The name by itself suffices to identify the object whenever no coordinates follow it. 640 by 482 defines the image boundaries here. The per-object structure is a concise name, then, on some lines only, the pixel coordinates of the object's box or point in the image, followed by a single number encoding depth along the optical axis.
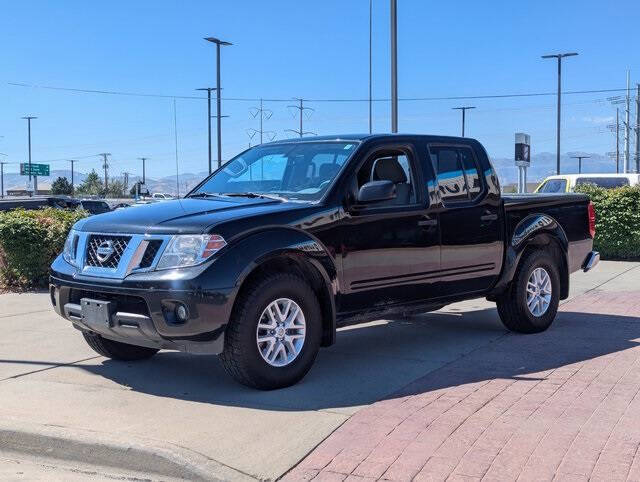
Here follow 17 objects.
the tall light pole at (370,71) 18.14
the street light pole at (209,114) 41.52
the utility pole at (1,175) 104.20
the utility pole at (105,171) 119.10
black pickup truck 5.02
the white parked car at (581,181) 19.41
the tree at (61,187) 96.02
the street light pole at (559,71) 39.91
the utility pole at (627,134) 60.16
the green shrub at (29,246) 10.54
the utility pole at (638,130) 64.89
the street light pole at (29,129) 84.93
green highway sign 88.90
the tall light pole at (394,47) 13.16
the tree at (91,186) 113.31
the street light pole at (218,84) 31.63
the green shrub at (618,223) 15.29
